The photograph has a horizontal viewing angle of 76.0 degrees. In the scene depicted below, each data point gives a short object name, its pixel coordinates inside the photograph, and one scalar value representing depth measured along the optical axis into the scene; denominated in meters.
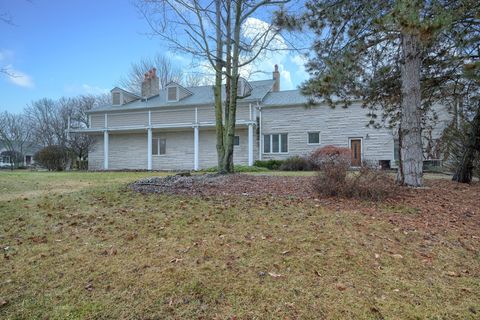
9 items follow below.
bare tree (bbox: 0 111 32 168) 38.84
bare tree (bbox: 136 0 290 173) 9.34
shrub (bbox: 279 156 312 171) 16.78
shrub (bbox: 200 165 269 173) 15.62
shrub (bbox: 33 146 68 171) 22.36
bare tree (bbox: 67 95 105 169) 34.06
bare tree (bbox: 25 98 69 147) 33.69
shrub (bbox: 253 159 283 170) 18.48
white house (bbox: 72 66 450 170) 18.91
